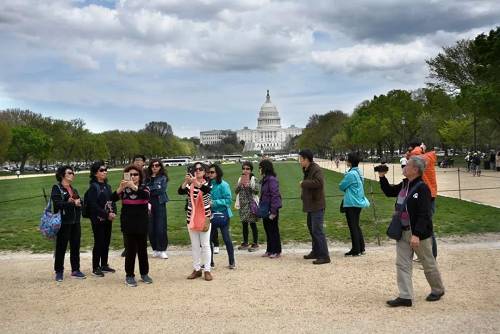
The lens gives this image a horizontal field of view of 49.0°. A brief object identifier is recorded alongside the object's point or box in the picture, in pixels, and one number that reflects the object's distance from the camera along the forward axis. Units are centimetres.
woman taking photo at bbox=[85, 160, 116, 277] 933
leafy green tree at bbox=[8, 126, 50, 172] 7412
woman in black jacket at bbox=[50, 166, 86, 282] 901
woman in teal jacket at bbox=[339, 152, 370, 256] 1037
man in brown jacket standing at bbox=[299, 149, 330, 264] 983
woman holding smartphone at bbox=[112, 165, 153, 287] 841
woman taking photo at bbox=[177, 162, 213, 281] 889
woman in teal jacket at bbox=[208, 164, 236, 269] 973
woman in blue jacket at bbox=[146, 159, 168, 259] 1080
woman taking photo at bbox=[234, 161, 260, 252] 1095
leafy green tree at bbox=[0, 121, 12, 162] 6675
